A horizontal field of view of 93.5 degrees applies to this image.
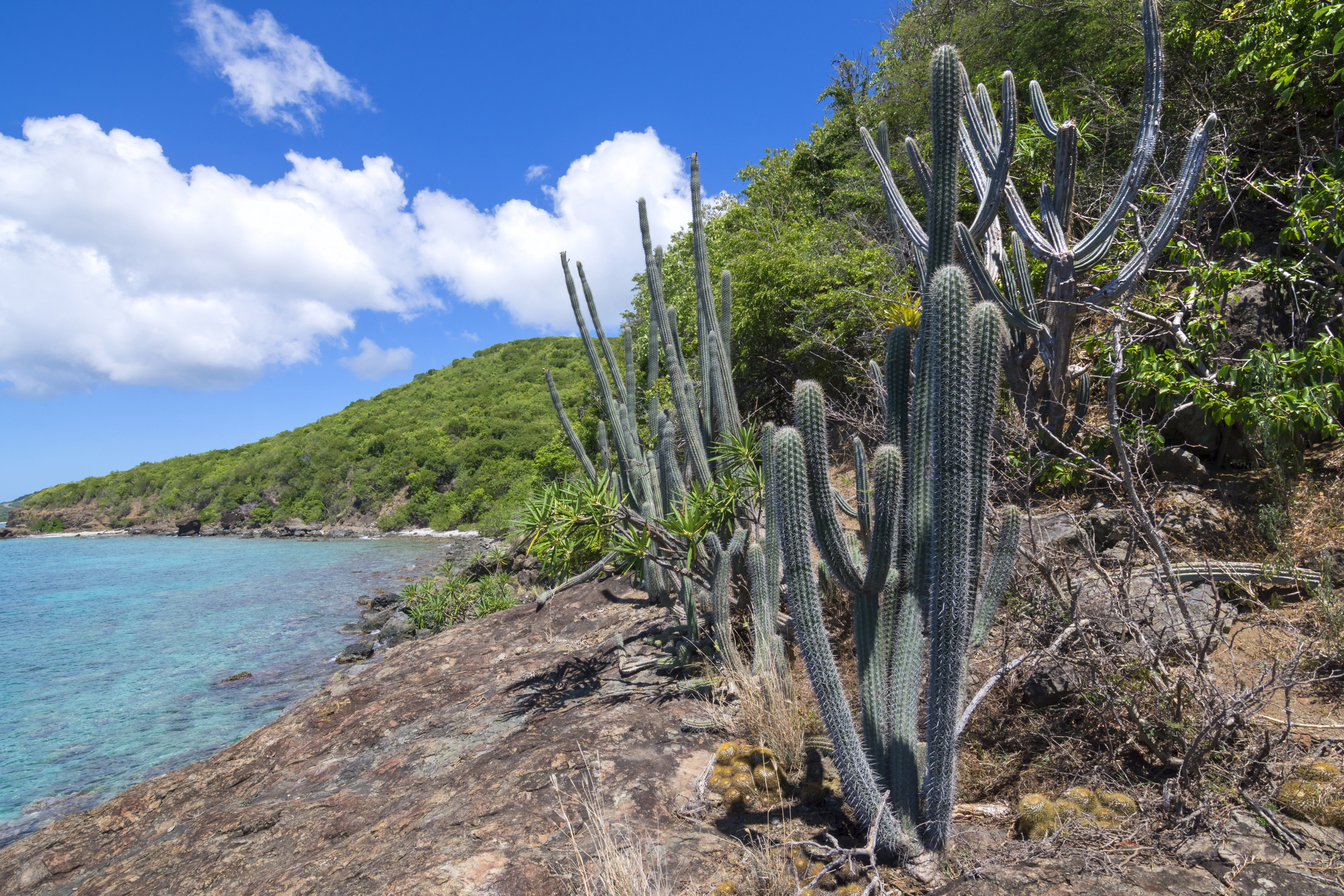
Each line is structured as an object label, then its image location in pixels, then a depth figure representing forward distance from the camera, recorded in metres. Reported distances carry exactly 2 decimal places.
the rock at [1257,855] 2.56
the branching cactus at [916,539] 2.73
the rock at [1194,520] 5.69
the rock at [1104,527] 5.77
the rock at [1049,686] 4.05
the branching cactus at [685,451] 5.06
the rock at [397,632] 13.10
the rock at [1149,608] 3.64
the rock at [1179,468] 6.20
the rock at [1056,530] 4.92
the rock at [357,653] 12.71
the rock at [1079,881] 2.55
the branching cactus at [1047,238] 5.80
